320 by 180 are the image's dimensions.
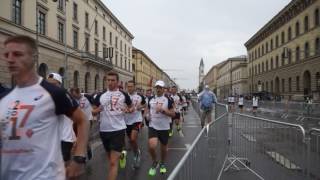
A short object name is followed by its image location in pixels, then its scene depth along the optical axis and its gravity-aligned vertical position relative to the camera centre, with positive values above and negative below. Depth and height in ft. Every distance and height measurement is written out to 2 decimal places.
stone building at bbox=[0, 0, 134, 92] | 68.71 +19.92
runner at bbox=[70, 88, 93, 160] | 19.33 -0.68
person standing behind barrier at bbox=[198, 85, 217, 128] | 33.93 -1.07
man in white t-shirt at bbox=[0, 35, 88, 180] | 5.87 -0.57
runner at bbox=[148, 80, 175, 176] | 16.98 -1.84
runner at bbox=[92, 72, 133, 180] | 14.50 -1.08
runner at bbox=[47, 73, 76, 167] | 12.86 -2.24
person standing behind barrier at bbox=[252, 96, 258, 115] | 62.33 -2.72
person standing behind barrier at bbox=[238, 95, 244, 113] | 69.24 -2.48
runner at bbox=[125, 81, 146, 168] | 18.85 -2.04
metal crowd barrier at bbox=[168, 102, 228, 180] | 7.56 -2.45
